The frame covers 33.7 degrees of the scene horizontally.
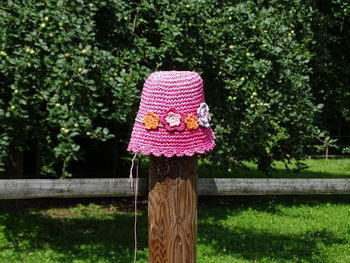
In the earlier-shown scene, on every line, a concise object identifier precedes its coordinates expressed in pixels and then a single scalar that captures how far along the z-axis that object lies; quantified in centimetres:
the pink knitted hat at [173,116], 236
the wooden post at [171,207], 235
